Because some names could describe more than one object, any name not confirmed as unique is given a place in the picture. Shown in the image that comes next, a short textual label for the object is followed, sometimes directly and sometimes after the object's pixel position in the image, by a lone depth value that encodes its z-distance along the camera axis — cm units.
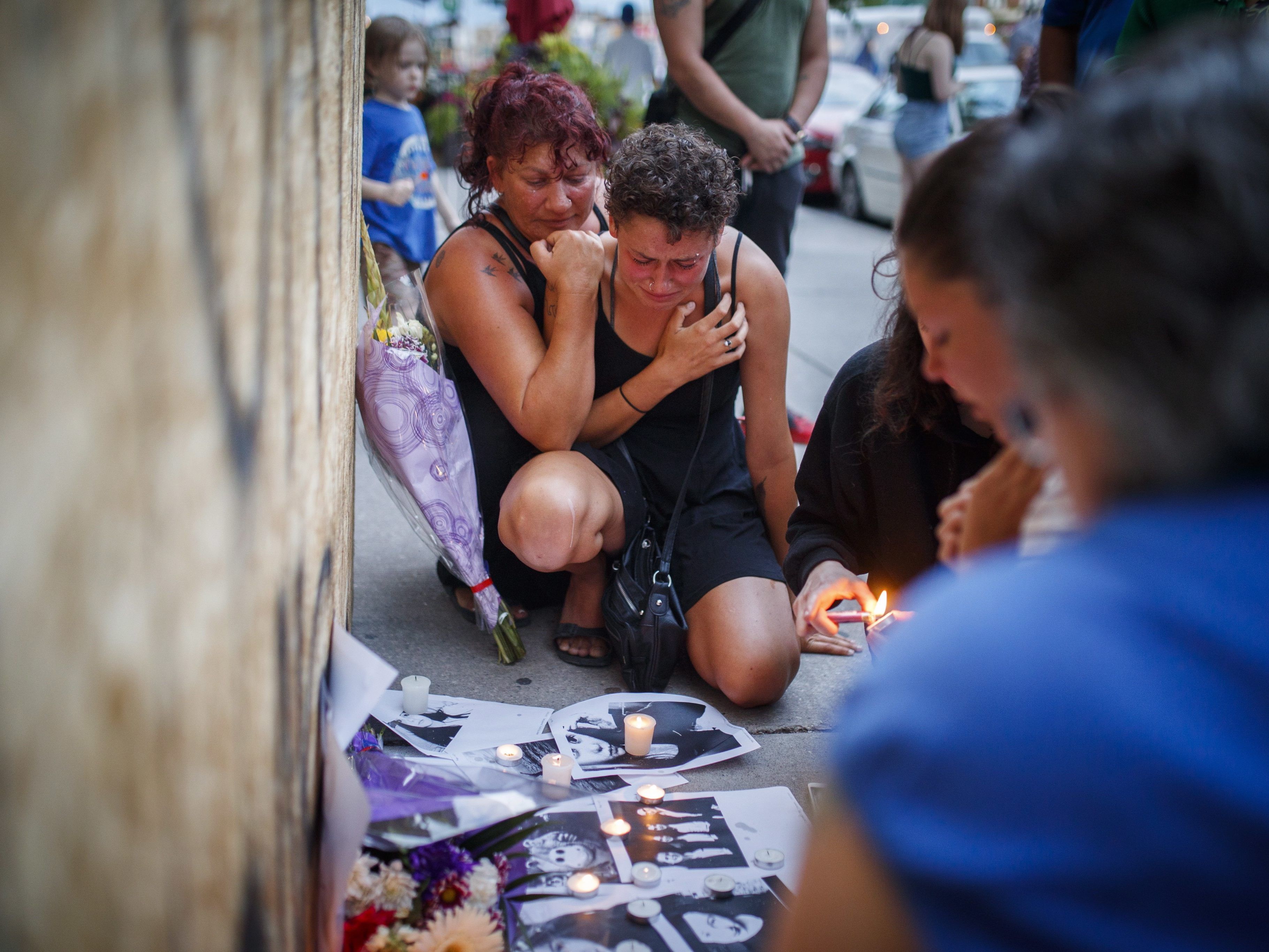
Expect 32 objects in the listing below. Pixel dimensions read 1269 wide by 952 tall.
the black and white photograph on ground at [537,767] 198
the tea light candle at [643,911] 154
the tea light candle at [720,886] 161
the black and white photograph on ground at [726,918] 152
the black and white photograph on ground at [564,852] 163
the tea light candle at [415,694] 216
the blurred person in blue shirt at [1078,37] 280
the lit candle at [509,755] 200
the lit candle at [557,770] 190
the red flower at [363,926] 143
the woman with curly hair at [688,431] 231
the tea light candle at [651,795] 187
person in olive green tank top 353
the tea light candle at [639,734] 205
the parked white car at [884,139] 890
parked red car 1157
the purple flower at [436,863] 150
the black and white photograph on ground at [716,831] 169
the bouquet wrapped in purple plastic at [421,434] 233
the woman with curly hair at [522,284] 246
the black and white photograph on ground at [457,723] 208
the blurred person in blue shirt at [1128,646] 55
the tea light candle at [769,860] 169
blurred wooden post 48
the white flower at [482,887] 150
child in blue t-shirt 406
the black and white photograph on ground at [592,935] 148
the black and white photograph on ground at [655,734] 207
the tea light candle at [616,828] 174
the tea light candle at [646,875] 161
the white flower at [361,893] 146
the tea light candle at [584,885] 158
